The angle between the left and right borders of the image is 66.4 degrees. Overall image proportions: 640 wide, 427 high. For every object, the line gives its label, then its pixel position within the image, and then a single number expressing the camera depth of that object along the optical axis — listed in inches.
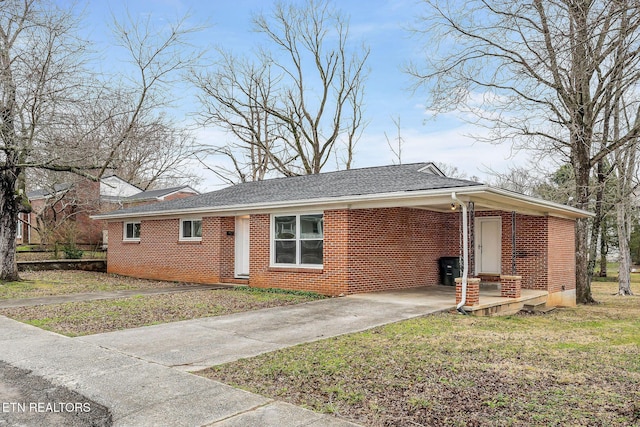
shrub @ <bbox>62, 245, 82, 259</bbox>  898.1
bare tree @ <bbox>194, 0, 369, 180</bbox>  1219.9
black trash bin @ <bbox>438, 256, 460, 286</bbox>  584.7
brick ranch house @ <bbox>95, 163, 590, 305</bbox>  477.7
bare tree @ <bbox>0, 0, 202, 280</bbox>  499.5
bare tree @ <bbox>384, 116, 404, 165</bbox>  1328.7
